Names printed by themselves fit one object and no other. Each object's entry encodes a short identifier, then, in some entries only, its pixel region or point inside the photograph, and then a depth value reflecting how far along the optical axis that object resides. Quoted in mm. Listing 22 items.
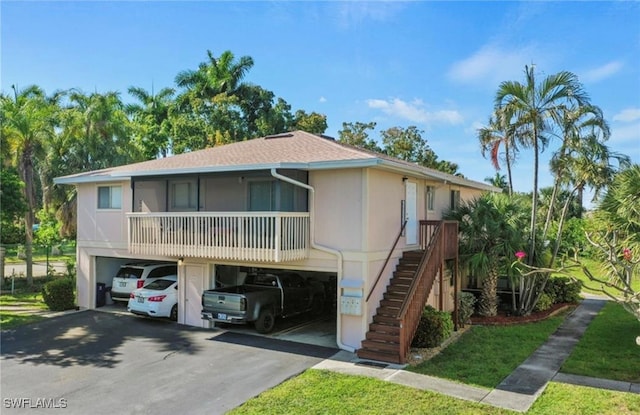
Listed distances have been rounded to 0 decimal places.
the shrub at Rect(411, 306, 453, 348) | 11422
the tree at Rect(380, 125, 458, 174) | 34938
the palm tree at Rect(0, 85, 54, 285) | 20688
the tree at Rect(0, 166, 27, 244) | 19375
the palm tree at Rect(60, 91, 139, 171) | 26938
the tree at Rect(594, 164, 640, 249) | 10380
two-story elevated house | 11266
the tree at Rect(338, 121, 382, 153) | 35656
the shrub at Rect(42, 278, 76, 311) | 16062
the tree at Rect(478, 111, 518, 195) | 15141
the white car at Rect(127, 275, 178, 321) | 13810
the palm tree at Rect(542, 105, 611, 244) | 14203
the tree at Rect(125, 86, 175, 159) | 37844
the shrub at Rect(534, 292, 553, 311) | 15915
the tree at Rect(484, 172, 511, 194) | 42250
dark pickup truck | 12227
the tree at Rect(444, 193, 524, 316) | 14367
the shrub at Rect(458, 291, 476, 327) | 13914
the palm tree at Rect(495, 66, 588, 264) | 14141
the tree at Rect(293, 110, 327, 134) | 33500
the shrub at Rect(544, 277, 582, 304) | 17781
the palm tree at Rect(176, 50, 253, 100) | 35719
